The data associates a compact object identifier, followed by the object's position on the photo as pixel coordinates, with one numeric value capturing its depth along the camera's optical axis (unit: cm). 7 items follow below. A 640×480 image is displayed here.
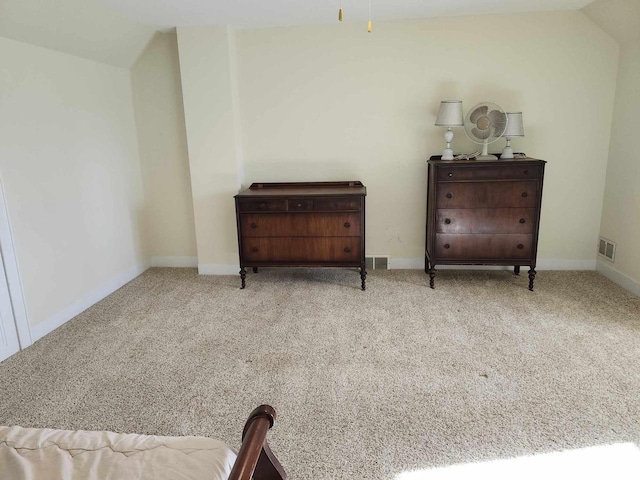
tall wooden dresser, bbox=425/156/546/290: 326
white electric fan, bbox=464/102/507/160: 339
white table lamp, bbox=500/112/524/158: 339
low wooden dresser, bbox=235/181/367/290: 342
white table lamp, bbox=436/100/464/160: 337
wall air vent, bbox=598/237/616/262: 355
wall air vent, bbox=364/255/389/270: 403
